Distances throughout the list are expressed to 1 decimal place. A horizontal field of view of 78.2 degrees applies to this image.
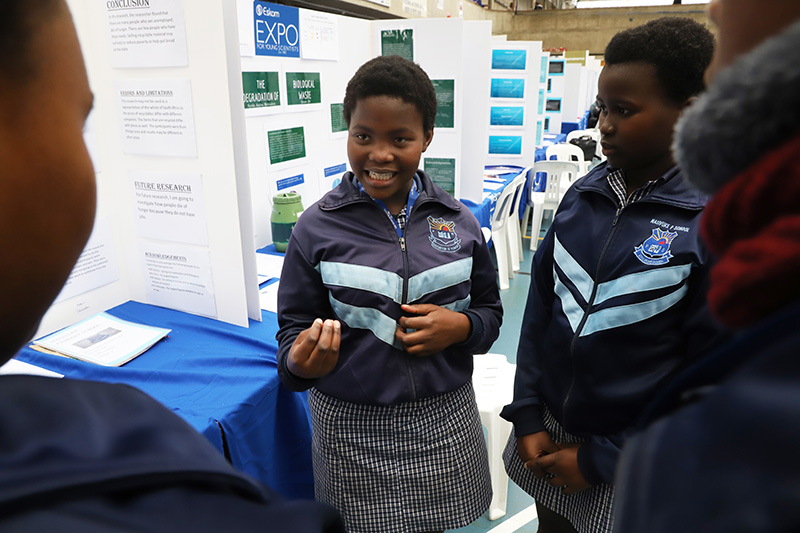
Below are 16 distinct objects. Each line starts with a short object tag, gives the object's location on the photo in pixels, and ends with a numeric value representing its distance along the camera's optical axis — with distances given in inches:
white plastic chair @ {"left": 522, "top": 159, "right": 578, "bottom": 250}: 191.5
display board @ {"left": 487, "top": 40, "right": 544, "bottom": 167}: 178.2
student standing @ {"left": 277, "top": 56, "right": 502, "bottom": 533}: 42.6
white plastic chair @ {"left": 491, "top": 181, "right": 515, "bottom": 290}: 152.8
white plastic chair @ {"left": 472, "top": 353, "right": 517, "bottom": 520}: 69.9
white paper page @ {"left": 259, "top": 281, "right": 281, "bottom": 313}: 65.6
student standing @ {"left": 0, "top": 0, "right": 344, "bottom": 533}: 11.4
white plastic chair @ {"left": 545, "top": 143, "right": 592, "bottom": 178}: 233.1
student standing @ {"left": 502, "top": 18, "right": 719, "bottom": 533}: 36.5
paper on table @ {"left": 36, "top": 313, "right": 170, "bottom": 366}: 52.5
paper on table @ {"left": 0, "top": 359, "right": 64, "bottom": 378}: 48.1
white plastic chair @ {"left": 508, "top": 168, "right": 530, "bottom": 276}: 171.3
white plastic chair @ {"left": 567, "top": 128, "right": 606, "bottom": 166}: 285.6
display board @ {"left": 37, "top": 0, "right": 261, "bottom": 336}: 53.1
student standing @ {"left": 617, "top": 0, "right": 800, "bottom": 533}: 8.6
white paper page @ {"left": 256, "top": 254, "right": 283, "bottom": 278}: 77.5
